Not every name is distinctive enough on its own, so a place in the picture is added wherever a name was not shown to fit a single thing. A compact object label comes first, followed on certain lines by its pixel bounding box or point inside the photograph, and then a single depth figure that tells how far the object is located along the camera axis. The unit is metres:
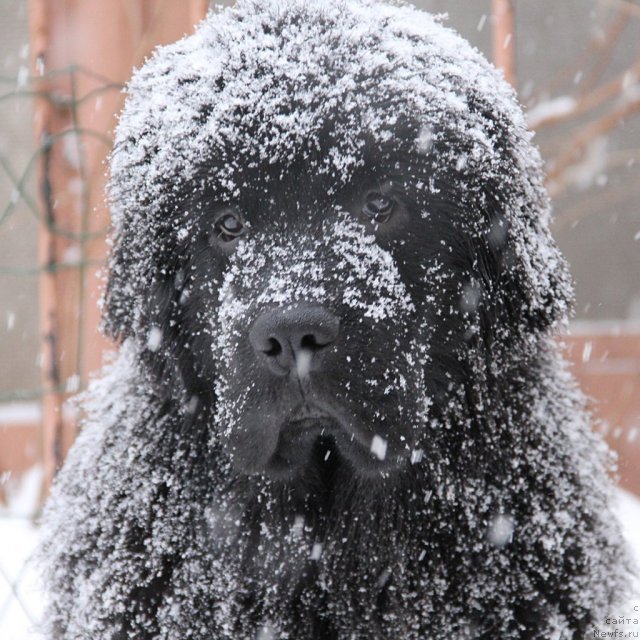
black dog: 1.86
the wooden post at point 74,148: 3.09
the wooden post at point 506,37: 2.85
